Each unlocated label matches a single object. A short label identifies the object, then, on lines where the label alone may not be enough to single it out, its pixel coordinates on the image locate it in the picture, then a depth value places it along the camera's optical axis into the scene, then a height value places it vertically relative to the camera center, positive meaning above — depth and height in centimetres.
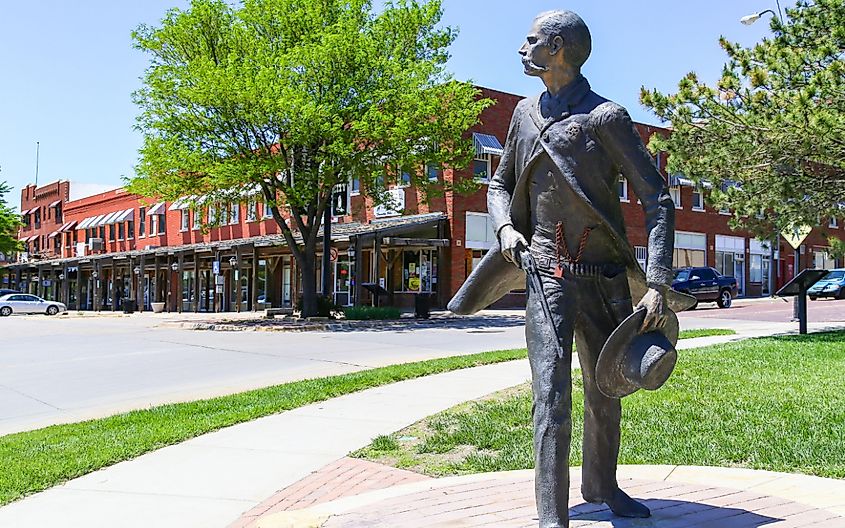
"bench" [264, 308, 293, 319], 3167 -113
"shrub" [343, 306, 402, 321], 2745 -104
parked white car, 4725 -115
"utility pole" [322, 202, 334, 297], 2876 +127
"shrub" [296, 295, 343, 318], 2825 -81
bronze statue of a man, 402 +27
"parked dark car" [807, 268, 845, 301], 4047 -53
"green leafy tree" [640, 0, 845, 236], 1278 +263
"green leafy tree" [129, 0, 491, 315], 2462 +557
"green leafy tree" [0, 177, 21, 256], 5325 +396
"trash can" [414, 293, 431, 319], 2748 -82
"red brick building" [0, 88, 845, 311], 3444 +174
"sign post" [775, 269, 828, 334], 1709 -18
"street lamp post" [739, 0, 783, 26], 1603 +517
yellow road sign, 1750 +102
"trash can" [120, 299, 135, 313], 4564 -116
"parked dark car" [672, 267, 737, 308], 3322 -20
